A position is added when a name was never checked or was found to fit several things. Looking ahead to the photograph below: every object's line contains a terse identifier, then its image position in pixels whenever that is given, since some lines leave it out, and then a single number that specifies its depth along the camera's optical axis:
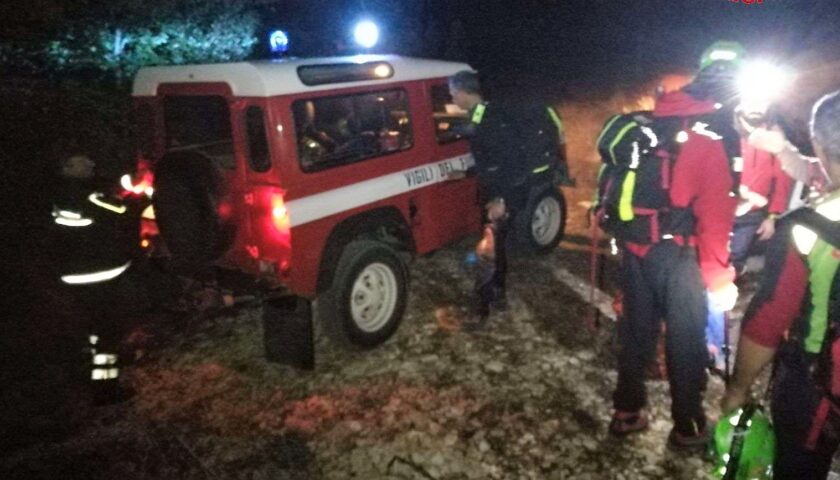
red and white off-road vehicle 4.20
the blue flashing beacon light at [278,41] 8.31
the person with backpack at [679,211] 3.25
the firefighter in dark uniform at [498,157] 5.20
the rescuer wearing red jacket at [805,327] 1.98
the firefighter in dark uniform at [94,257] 4.27
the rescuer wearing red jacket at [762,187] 4.88
